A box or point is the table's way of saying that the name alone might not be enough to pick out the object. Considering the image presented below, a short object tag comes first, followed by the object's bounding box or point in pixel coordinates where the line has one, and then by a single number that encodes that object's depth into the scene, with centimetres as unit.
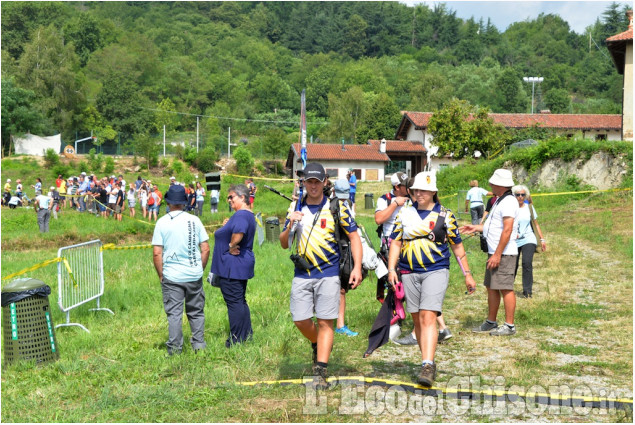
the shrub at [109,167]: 5052
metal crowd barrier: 881
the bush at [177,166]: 5522
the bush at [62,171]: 4653
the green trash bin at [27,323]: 686
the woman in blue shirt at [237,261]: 727
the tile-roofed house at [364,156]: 6141
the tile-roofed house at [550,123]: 5894
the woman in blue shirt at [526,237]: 982
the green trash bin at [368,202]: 3447
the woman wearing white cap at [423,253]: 606
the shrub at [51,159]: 5006
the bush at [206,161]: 5925
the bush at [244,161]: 5988
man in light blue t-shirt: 711
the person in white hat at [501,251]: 773
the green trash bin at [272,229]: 1861
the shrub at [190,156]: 6031
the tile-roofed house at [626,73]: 3081
